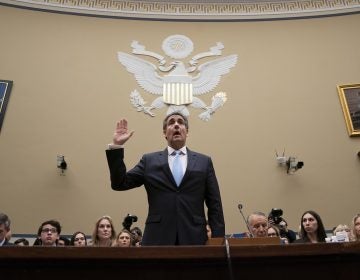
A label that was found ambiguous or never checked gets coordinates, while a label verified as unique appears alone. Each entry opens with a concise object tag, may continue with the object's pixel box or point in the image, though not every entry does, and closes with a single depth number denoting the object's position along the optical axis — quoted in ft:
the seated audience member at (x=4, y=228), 12.19
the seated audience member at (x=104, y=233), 14.16
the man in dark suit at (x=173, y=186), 7.09
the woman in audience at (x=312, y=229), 13.17
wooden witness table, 4.42
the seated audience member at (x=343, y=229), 14.89
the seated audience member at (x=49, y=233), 13.30
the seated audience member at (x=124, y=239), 14.37
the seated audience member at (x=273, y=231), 14.08
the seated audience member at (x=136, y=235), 15.79
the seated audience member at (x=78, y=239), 14.83
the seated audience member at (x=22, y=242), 15.74
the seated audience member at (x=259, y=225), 12.39
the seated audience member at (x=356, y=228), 13.93
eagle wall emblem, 26.78
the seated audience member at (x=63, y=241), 14.74
